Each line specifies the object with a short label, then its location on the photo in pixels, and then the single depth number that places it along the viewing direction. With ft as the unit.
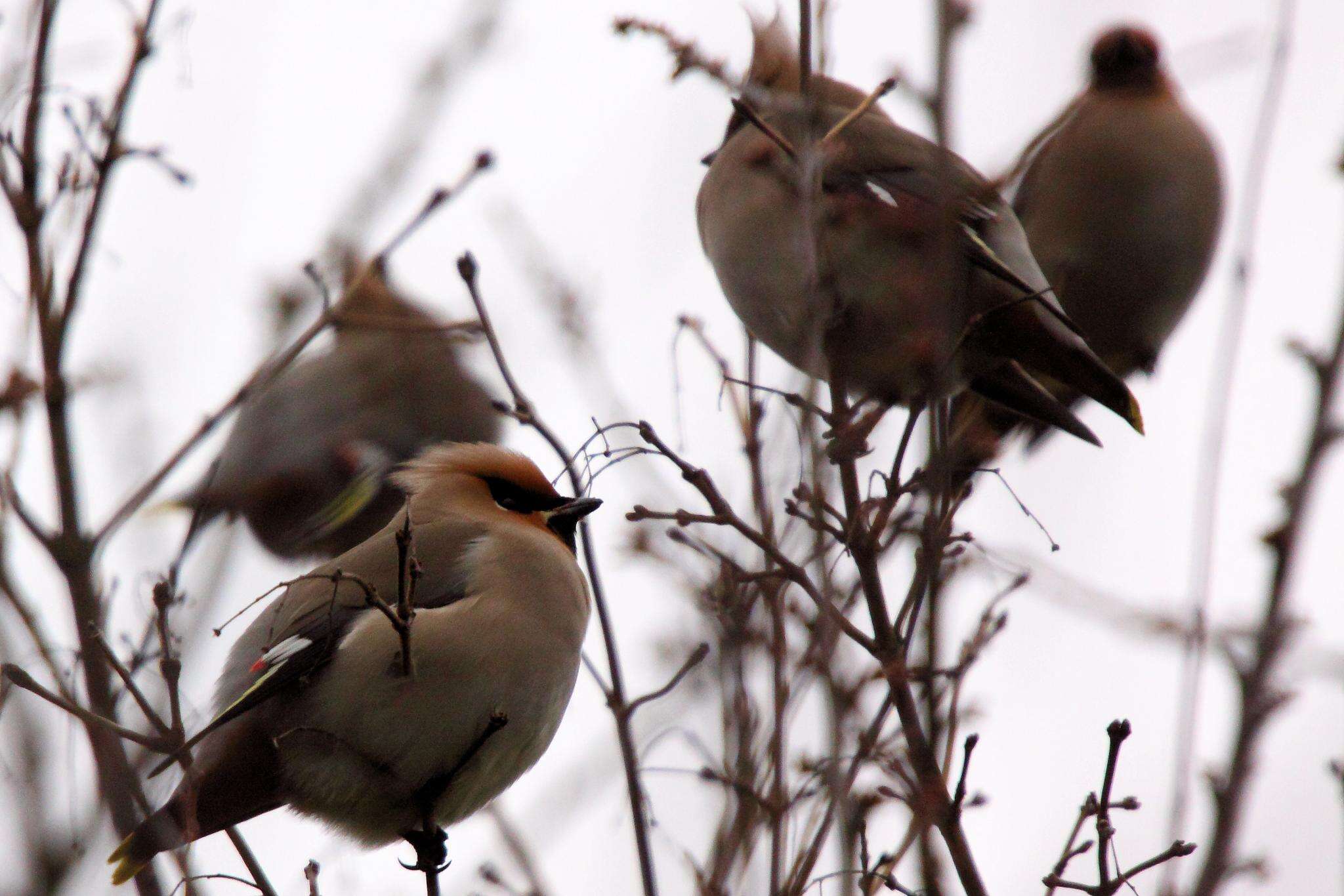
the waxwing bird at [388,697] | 24.39
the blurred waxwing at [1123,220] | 35.91
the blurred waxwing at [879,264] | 25.08
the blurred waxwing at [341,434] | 41.09
